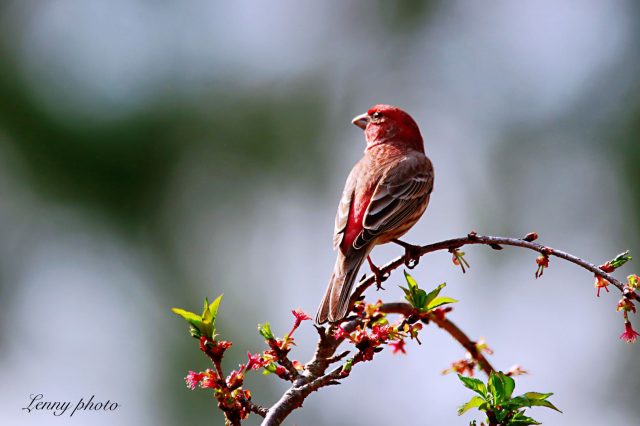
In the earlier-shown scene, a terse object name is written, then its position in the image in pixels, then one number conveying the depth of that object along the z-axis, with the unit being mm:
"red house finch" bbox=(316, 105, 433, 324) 7250
